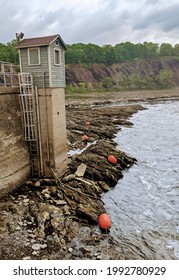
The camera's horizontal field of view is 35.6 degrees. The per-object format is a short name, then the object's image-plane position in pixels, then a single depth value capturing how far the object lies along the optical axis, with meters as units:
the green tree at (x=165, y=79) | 116.12
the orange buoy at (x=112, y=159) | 19.75
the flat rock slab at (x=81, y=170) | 16.42
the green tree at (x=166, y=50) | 174.00
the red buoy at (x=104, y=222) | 11.96
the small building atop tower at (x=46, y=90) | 14.68
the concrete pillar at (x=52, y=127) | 15.03
